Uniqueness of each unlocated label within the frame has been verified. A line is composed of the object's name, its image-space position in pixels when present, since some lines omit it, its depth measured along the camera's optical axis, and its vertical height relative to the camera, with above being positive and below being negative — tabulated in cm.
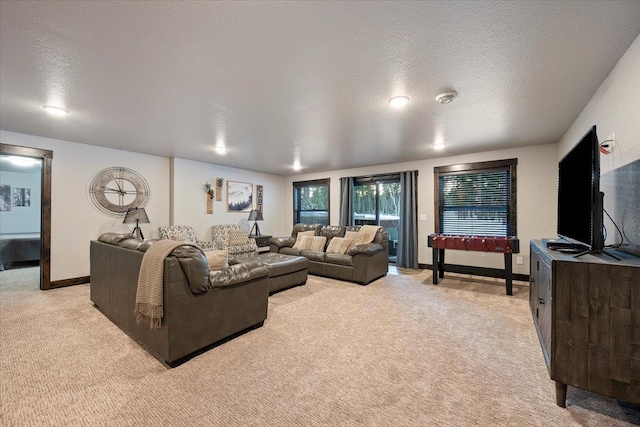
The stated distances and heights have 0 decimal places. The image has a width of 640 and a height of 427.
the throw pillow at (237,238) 627 -55
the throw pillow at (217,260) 263 -45
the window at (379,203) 646 +32
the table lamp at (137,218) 489 -7
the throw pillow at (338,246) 516 -60
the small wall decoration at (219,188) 651 +65
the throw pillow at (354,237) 528 -44
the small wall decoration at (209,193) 624 +51
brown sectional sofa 212 -77
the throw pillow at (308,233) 593 -41
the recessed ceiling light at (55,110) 298 +120
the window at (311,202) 763 +41
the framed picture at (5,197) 680 +42
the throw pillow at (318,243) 556 -59
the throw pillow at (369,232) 530 -34
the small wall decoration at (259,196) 756 +54
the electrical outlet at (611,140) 220 +65
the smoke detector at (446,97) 257 +119
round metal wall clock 476 +45
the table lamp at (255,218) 704 -8
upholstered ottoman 396 -87
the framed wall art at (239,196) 681 +49
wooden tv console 150 -65
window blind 500 +26
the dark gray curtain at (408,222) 586 -14
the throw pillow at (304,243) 569 -61
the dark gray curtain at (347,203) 686 +32
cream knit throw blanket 208 -57
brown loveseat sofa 463 -80
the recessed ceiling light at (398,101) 271 +120
